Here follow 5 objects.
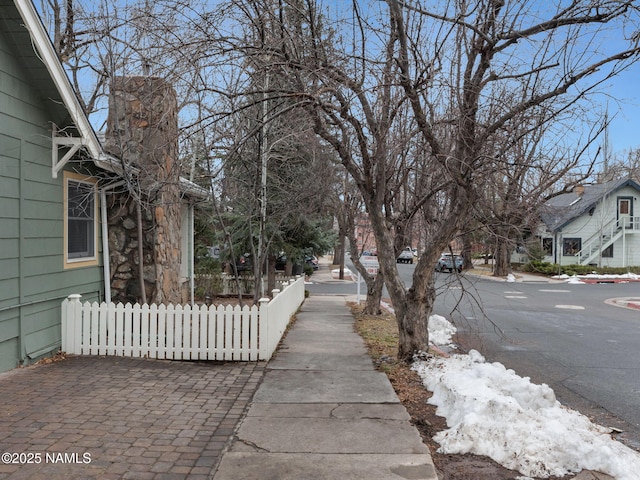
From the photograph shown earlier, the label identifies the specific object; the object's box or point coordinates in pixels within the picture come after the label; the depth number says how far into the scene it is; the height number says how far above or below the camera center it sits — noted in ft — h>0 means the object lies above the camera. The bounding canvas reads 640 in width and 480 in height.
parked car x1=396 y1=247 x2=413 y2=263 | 180.16 -3.40
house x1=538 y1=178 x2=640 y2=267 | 128.88 +4.94
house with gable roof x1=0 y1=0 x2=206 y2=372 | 20.81 +2.97
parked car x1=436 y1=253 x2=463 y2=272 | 121.56 -3.21
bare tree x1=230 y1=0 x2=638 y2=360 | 18.99 +6.76
